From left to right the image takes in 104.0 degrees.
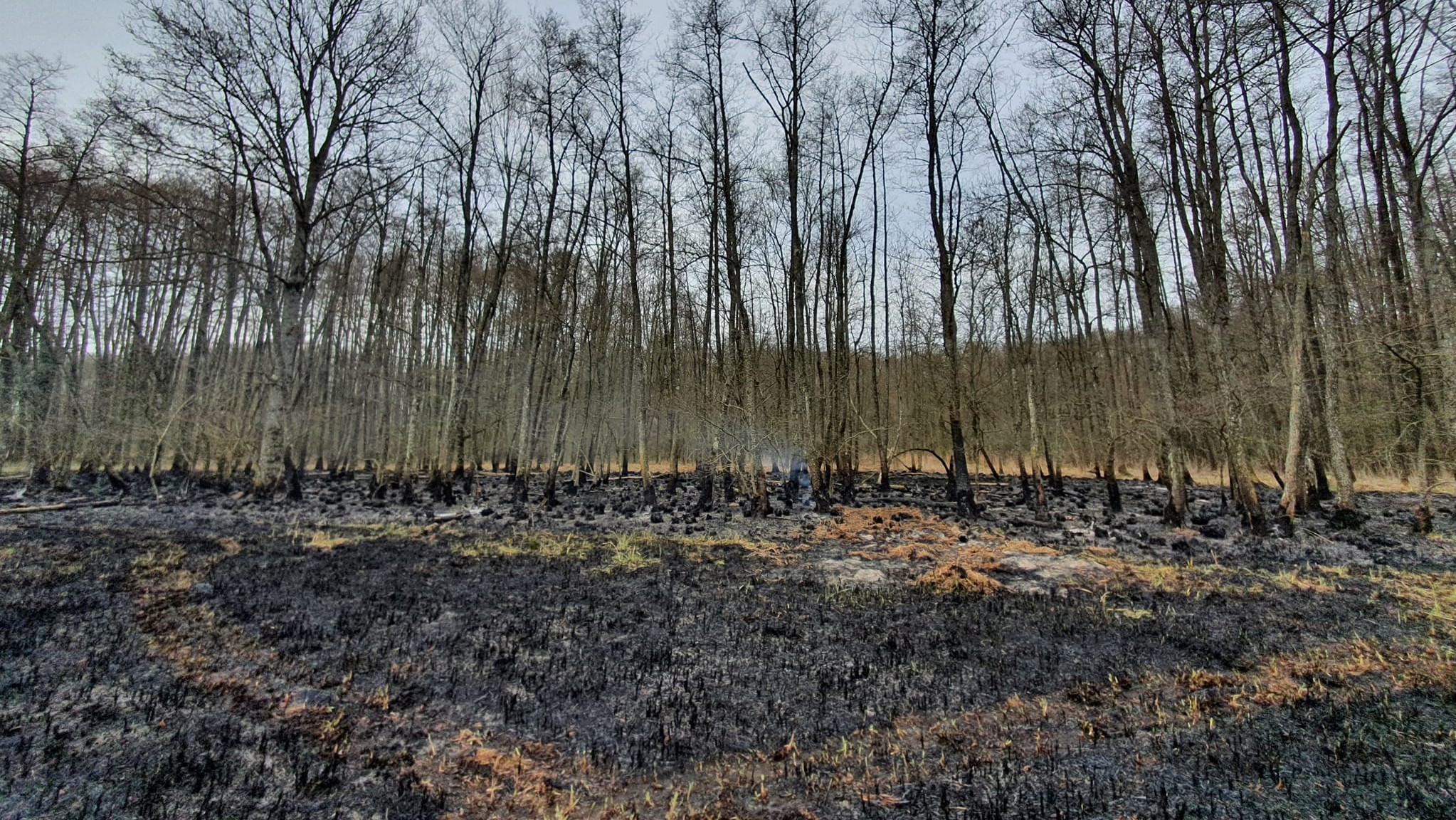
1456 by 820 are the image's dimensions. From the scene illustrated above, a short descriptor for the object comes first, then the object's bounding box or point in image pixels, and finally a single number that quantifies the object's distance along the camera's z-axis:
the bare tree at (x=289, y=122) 14.05
